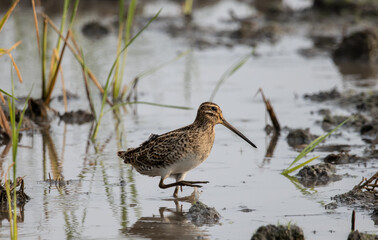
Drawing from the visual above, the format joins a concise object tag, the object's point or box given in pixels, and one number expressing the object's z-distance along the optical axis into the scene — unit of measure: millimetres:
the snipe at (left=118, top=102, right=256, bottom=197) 13133
